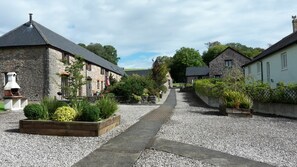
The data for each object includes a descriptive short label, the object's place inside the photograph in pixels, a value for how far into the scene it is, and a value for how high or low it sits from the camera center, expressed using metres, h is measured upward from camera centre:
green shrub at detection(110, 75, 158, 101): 19.34 -0.01
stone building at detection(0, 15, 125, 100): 20.45 +2.65
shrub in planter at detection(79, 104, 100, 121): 7.28 -0.86
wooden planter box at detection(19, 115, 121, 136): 6.97 -1.28
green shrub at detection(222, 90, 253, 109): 11.27 -0.75
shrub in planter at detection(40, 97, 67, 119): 7.98 -0.61
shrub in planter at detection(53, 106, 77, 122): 7.32 -0.90
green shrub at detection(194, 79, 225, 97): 14.64 -0.26
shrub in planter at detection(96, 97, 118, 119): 8.34 -0.76
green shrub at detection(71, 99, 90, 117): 7.73 -0.64
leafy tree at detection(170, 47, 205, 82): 69.71 +7.58
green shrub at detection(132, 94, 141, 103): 18.96 -0.96
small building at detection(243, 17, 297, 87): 15.77 +1.72
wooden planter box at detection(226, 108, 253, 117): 10.91 -1.33
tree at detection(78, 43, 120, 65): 69.83 +11.95
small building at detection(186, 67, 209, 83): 53.69 +3.20
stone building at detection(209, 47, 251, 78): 39.23 +4.39
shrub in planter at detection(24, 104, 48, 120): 7.46 -0.80
